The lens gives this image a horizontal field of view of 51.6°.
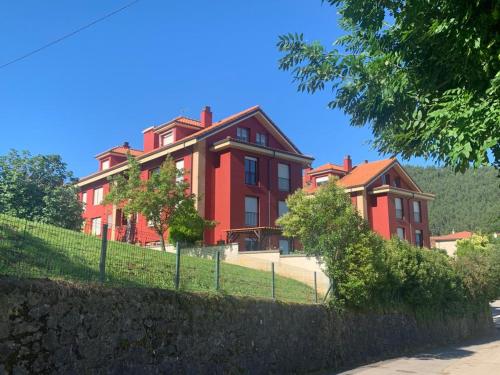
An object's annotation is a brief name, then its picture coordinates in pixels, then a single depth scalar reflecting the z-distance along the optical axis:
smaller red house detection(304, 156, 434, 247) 46.28
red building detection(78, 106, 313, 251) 32.03
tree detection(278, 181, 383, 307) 15.97
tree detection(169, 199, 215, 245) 28.53
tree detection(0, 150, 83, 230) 29.62
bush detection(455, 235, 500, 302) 25.69
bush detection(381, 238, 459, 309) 18.88
